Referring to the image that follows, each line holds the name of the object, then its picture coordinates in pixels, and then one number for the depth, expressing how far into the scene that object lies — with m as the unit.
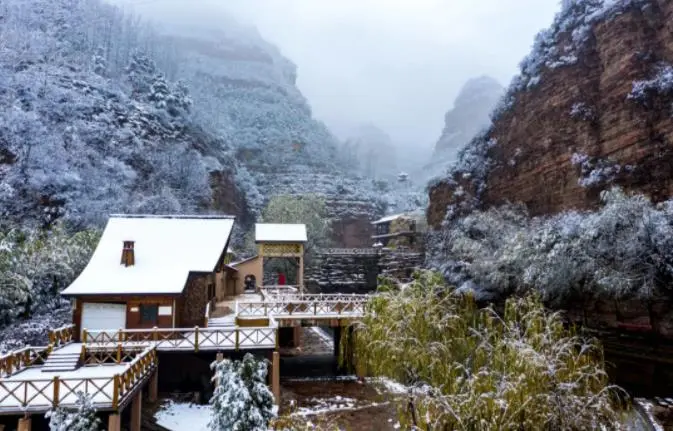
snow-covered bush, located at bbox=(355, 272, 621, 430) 7.16
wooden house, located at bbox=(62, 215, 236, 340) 19.06
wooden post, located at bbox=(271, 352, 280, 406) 17.09
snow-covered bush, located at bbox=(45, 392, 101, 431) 10.72
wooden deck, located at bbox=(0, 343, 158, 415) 11.95
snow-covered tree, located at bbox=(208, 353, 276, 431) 10.91
